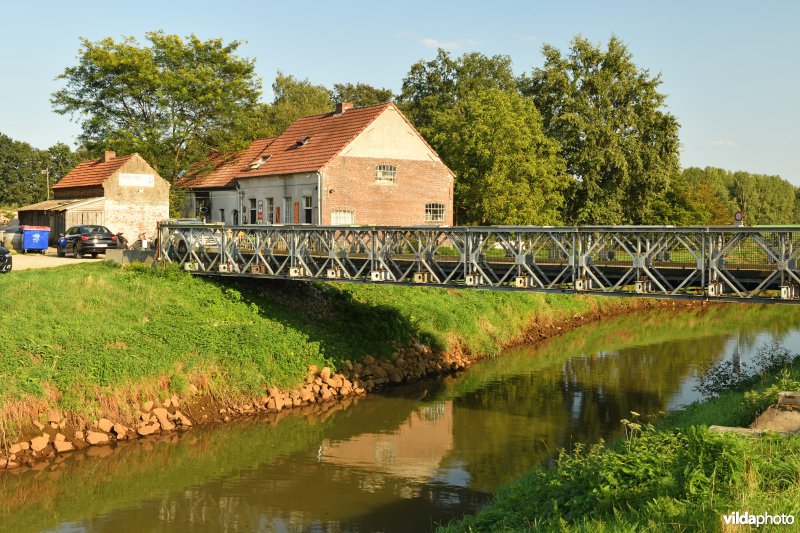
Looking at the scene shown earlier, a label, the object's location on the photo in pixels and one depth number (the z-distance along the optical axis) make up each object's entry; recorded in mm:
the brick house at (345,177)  44875
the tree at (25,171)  107812
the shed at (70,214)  44625
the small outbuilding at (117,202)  45000
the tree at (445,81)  75062
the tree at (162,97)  52906
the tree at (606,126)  56219
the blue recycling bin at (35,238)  41594
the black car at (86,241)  38625
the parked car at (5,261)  31656
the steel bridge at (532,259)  19797
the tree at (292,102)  75000
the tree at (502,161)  49469
